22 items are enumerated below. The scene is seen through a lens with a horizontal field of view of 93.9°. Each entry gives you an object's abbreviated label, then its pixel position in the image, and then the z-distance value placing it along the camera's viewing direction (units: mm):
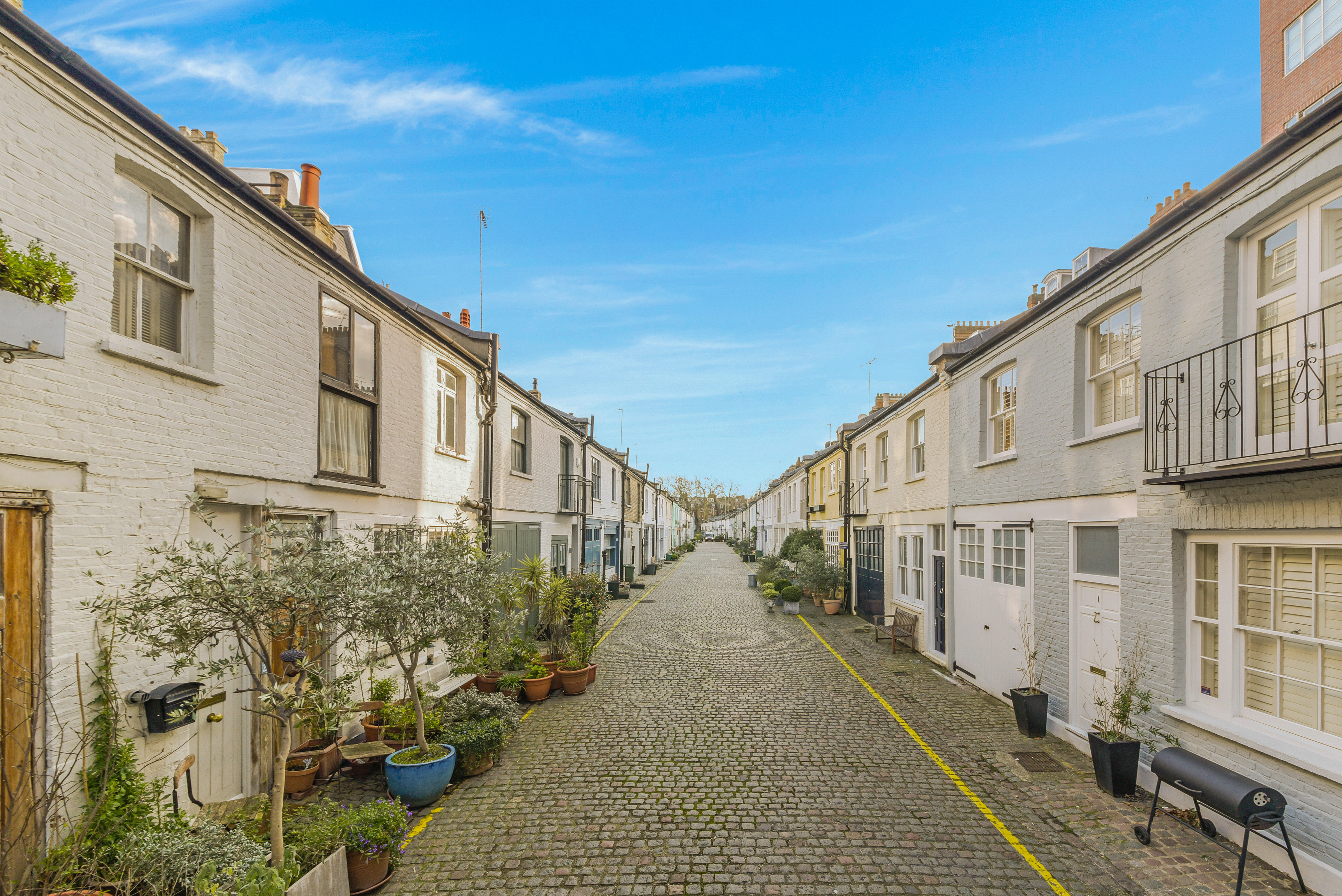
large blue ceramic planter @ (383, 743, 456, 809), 6816
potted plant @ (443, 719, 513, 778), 7648
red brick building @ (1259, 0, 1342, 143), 16188
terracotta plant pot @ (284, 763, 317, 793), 6871
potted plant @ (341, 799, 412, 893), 5293
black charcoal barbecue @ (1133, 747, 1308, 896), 5230
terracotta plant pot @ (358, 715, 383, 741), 8320
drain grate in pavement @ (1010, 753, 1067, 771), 8023
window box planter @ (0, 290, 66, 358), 3596
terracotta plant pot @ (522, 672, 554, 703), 10938
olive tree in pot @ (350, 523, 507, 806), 6352
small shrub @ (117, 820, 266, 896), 4305
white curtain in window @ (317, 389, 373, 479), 8328
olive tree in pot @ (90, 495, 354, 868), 4426
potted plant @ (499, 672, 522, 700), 10898
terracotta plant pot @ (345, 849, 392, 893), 5285
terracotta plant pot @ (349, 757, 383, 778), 7664
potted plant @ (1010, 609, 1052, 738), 9070
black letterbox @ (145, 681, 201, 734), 5102
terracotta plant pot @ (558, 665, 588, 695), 11523
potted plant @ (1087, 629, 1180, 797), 7074
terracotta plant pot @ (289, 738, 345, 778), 7234
